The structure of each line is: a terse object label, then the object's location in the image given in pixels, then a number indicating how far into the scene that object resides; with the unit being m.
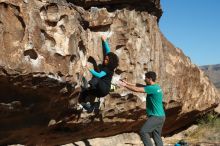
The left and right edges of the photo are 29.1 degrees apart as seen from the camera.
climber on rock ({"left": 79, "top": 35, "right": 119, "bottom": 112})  8.70
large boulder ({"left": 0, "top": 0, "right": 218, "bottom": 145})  7.06
